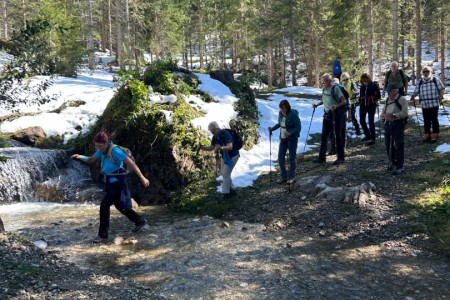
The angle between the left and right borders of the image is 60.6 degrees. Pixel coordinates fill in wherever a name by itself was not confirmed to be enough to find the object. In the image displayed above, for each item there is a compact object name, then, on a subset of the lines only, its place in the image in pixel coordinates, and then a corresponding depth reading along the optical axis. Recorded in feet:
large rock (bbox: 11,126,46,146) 45.63
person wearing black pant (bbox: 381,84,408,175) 29.60
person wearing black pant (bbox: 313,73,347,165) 33.22
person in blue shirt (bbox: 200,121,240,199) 30.78
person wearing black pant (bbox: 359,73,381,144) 40.45
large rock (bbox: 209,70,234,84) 56.85
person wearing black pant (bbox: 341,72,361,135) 42.11
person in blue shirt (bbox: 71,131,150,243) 24.02
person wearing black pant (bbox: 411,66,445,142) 35.60
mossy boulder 36.52
